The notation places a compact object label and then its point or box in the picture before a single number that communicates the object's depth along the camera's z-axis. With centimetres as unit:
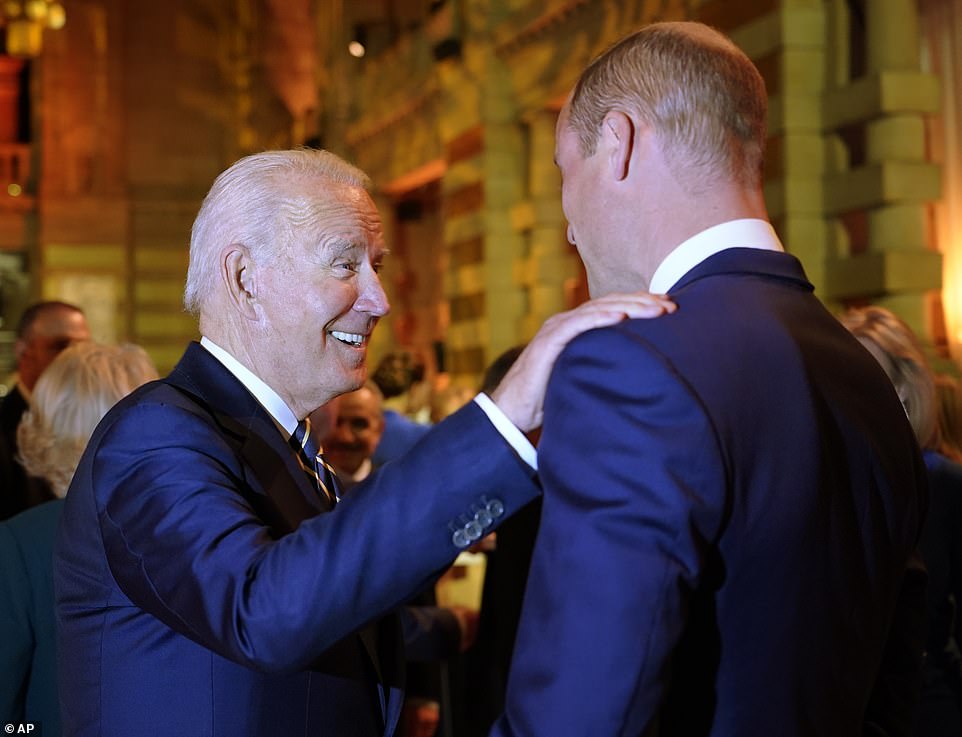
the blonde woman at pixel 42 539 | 271
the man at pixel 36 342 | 582
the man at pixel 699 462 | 133
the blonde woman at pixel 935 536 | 316
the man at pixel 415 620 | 336
